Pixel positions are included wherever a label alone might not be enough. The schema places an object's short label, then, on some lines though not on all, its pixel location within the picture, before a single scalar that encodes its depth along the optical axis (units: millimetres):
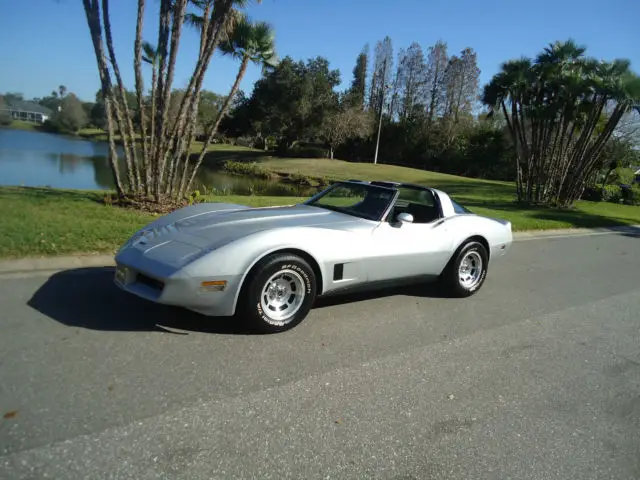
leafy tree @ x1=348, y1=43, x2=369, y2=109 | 69250
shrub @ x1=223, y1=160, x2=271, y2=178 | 37250
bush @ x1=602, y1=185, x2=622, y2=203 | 27797
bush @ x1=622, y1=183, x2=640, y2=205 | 27891
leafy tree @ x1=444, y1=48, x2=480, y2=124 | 58625
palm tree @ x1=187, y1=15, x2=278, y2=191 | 10297
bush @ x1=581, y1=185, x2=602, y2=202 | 27891
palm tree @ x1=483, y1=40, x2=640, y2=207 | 17750
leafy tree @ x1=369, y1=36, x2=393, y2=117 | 65062
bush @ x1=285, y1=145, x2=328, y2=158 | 55844
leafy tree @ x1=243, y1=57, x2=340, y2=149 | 52312
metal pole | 53775
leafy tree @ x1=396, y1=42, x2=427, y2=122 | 61656
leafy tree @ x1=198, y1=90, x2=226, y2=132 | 64169
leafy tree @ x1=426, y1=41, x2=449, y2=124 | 60125
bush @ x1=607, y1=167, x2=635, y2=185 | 31578
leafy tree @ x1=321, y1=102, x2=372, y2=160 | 52625
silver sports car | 3807
